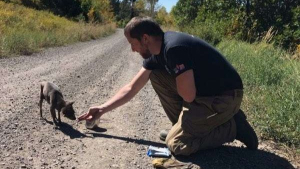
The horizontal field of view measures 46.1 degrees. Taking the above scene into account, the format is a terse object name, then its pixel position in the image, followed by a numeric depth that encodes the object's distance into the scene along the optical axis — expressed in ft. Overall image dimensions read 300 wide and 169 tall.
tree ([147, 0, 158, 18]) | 320.50
